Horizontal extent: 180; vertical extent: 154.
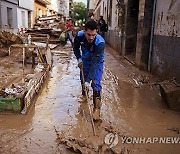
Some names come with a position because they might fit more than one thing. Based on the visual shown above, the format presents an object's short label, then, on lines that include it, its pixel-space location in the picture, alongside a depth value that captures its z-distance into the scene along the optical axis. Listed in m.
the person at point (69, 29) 16.10
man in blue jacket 3.96
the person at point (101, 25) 17.99
